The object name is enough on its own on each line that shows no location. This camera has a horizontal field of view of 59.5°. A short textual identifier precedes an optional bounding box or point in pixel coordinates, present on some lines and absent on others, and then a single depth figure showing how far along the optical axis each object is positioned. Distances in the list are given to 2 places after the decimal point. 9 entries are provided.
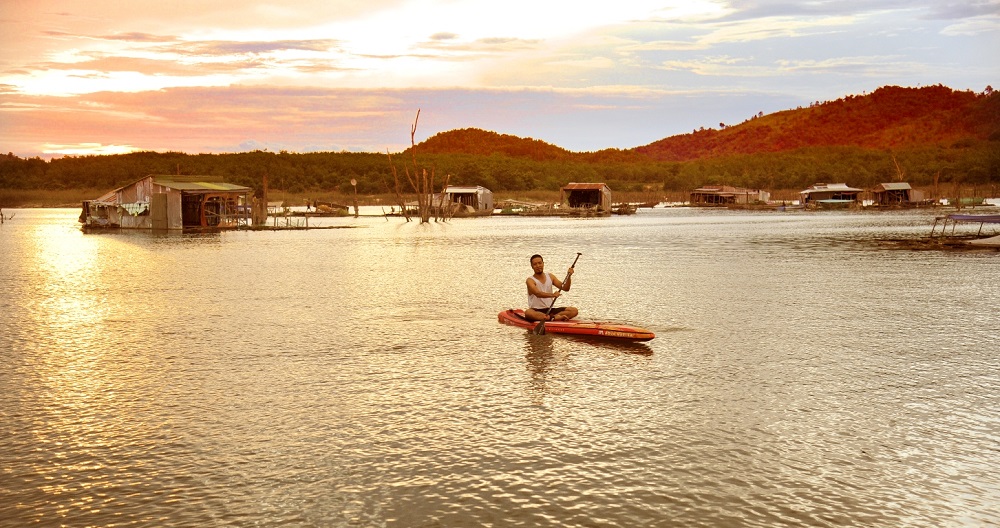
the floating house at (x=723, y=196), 134.62
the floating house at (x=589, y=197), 102.44
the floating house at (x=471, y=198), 100.94
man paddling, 16.36
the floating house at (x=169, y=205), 59.62
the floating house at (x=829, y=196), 117.44
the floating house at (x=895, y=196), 111.38
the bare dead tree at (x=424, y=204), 79.19
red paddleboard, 14.98
